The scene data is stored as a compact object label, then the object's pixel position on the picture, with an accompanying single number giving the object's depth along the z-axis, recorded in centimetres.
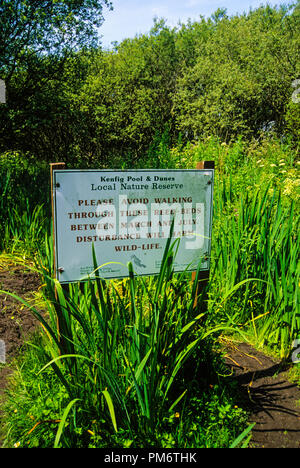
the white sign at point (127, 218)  201
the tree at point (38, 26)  748
